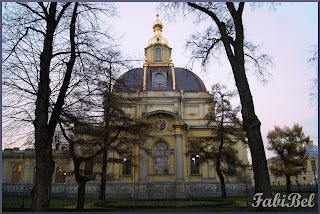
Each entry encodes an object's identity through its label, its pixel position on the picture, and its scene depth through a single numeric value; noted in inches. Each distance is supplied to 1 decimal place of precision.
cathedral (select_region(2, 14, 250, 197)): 1085.1
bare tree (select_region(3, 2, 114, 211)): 320.8
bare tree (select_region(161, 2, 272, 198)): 330.6
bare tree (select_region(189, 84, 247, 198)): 890.7
